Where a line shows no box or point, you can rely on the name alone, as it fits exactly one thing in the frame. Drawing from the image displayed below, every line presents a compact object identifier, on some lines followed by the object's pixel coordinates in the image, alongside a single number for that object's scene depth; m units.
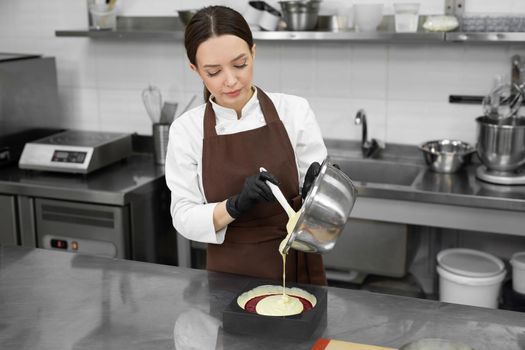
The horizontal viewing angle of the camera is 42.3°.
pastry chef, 2.04
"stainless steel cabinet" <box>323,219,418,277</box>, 3.00
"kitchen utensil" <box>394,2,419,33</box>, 3.06
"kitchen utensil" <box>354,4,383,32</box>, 3.13
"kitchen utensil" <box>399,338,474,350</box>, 1.41
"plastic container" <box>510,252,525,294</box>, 2.97
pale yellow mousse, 1.57
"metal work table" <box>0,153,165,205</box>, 3.11
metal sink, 3.35
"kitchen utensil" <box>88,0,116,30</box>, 3.60
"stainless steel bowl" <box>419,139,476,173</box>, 3.12
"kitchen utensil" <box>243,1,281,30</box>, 3.26
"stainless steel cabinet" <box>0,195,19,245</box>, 3.28
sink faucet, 3.37
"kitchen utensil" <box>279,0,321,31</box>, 3.15
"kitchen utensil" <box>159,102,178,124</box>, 3.56
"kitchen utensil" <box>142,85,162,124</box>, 3.72
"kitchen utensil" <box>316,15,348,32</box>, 3.25
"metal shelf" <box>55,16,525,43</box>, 2.91
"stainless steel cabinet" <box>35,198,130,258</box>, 3.11
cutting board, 1.47
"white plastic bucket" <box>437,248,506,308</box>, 2.91
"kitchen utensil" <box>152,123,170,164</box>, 3.50
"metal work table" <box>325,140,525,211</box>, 2.76
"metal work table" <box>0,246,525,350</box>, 1.53
